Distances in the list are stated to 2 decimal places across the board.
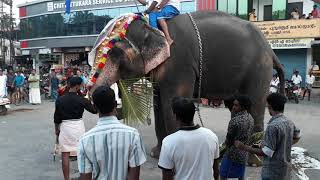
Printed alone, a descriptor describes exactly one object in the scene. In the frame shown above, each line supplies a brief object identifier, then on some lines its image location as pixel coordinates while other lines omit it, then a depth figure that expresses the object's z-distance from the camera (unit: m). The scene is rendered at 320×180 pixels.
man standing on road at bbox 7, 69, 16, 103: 17.41
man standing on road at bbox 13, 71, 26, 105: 17.64
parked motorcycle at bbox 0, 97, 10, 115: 13.52
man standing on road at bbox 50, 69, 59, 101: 18.69
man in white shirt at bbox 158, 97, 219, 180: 3.03
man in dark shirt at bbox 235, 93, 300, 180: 3.80
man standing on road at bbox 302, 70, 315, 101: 18.55
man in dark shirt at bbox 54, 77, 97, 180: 5.62
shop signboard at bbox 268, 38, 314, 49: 21.97
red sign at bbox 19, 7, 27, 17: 43.75
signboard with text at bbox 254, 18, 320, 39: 21.30
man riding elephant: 5.84
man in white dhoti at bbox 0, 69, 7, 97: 13.88
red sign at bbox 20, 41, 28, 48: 44.00
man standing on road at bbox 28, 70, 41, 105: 17.09
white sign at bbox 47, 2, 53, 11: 40.25
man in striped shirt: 2.89
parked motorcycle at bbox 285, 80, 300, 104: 17.25
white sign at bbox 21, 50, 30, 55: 44.65
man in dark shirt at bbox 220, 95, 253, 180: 4.34
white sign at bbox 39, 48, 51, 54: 40.60
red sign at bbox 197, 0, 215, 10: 26.47
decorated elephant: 5.54
